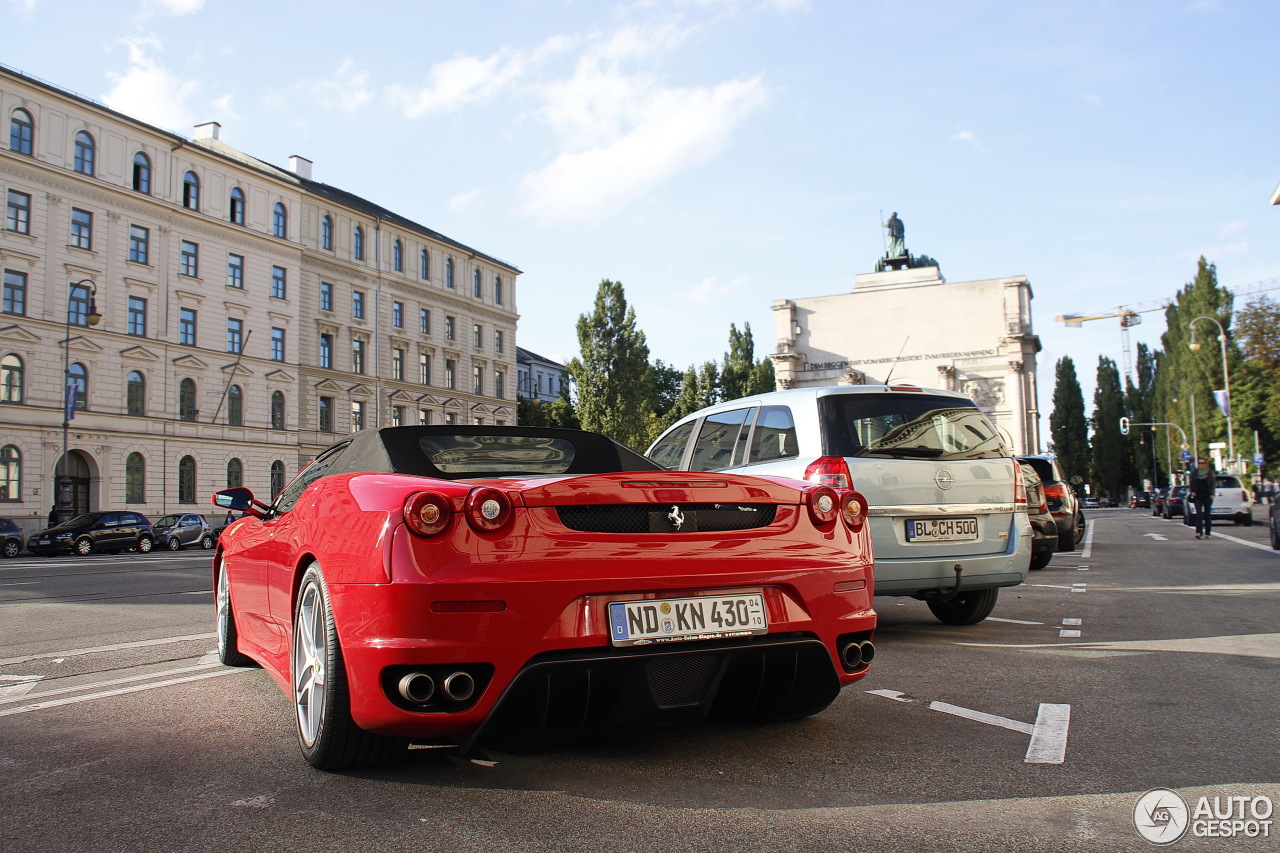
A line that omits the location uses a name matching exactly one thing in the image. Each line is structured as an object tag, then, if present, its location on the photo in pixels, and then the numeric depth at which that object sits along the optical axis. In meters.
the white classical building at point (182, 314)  38.66
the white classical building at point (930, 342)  64.81
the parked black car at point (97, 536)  29.34
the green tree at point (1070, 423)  106.88
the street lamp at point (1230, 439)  44.35
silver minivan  6.27
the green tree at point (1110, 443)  106.38
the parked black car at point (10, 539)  29.02
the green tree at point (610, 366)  62.56
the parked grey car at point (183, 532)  33.75
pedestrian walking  20.36
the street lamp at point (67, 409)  35.62
